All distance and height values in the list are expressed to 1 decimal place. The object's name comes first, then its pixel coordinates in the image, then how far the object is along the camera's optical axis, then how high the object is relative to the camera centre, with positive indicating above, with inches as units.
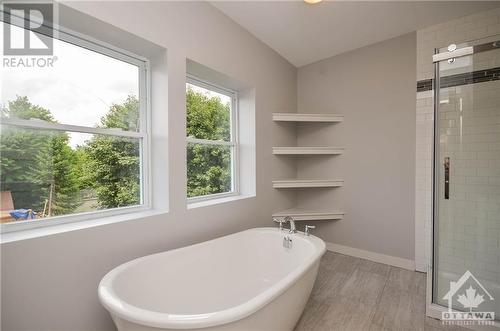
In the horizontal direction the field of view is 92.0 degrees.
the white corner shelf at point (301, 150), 116.8 +5.2
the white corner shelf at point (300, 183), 117.0 -11.1
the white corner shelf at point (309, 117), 116.6 +21.4
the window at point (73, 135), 50.4 +6.7
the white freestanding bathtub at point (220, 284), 38.5 -29.0
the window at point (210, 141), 90.0 +8.3
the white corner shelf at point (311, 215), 117.6 -26.7
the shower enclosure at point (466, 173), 76.9 -4.6
